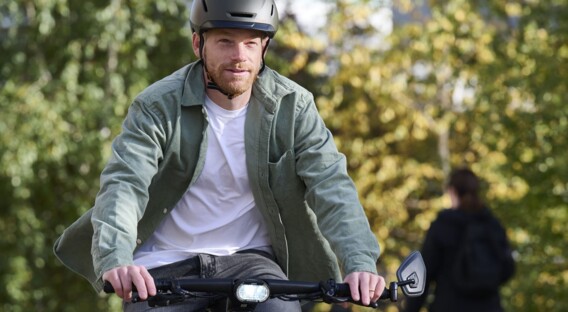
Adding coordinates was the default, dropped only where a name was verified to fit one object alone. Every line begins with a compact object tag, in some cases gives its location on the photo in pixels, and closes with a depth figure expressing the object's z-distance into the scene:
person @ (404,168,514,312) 17.60
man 9.40
